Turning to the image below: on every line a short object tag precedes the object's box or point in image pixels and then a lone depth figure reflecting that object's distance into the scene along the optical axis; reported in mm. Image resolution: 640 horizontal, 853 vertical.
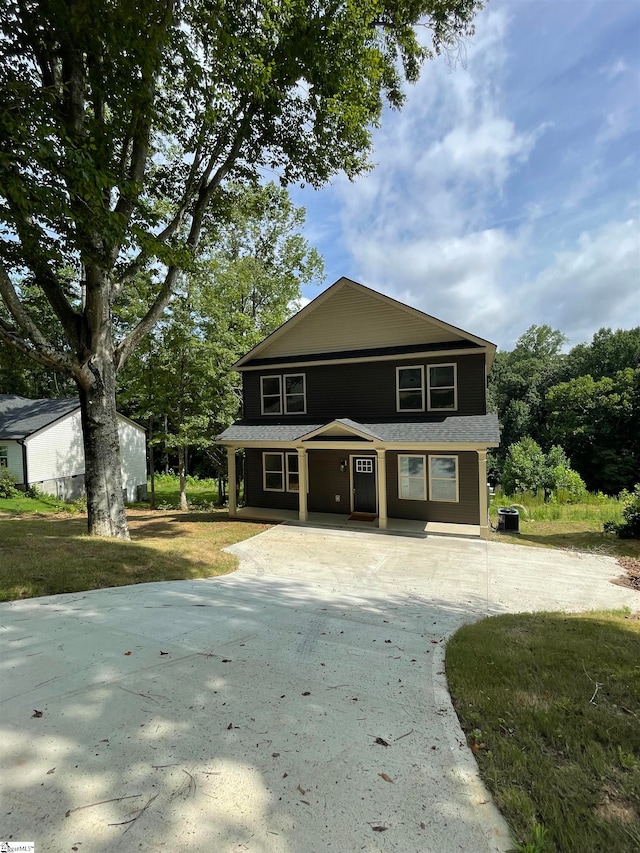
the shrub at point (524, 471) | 23361
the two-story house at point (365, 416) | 13180
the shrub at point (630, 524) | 11938
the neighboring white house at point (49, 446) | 21297
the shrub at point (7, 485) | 19891
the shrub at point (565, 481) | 22722
